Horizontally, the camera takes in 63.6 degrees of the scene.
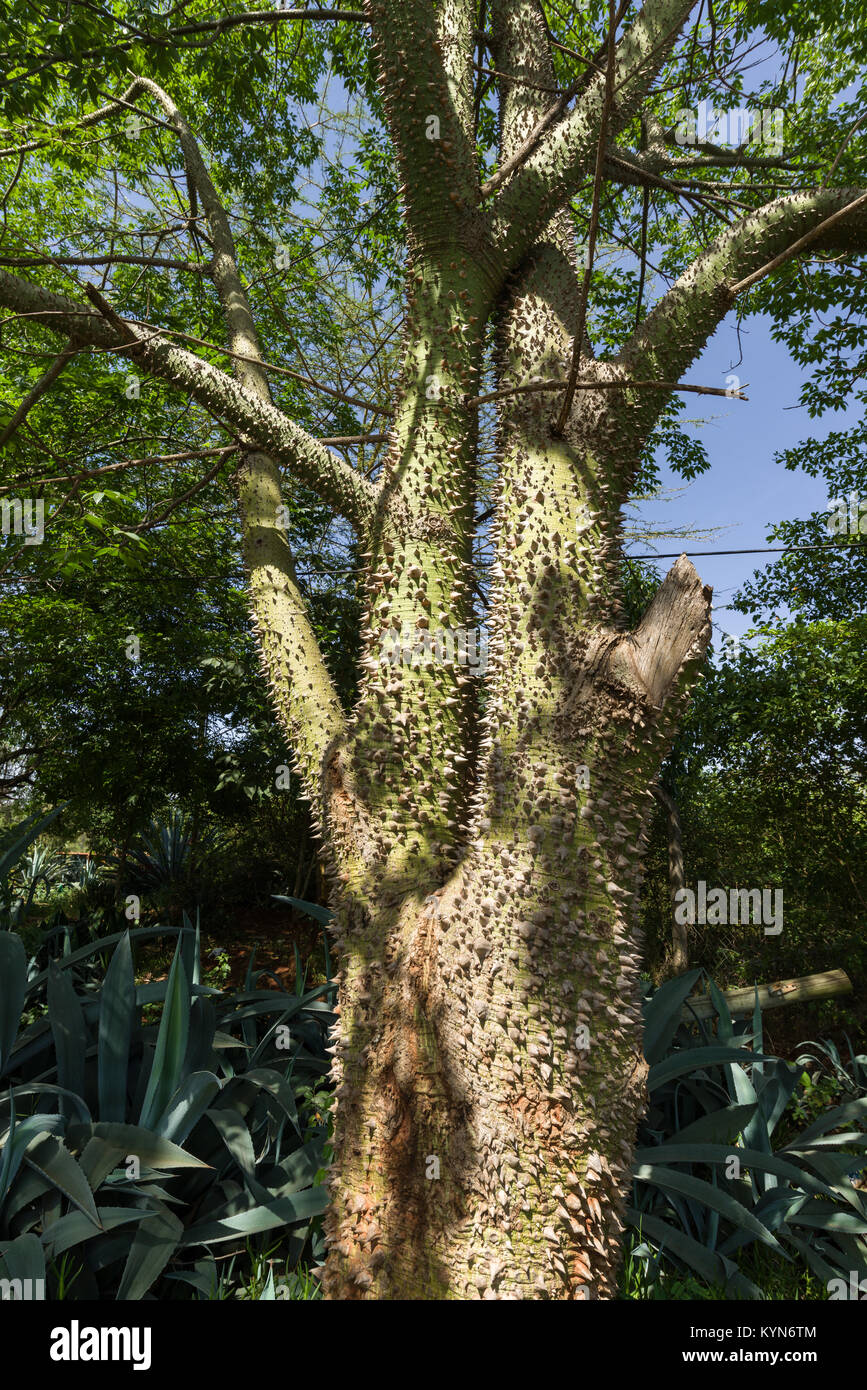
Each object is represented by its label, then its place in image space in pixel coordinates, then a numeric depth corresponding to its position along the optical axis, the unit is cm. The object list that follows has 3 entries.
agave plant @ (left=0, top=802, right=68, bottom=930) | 338
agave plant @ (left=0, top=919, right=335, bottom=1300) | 191
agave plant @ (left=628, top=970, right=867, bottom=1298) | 225
